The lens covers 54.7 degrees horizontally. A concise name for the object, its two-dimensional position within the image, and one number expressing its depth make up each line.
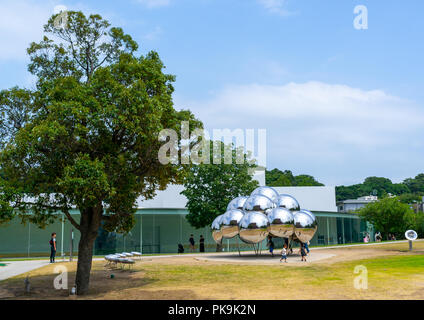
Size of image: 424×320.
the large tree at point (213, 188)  34.72
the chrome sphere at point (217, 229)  25.28
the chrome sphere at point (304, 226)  23.83
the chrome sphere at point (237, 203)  26.67
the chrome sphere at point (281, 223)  23.01
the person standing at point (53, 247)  24.62
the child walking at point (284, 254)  21.73
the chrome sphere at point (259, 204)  24.45
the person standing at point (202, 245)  34.73
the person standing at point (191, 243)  34.78
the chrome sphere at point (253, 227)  22.56
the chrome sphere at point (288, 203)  25.22
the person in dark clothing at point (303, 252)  21.91
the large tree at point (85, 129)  11.99
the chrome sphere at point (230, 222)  24.33
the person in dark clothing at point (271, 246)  25.97
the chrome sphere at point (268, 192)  26.41
